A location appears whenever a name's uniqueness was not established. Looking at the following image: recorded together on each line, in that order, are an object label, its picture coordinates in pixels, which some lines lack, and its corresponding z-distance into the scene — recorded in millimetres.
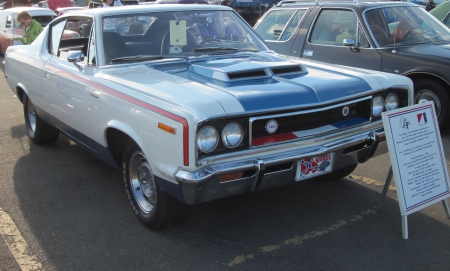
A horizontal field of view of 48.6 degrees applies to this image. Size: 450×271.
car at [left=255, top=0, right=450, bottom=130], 6316
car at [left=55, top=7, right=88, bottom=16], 19486
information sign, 3646
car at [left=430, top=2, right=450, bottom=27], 9211
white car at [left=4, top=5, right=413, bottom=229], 3260
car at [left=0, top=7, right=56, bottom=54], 14109
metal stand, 3711
